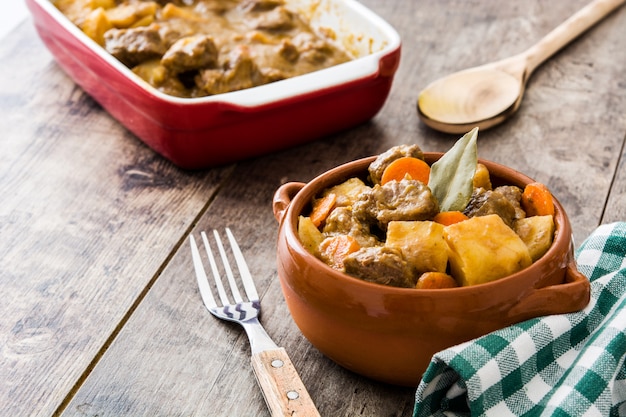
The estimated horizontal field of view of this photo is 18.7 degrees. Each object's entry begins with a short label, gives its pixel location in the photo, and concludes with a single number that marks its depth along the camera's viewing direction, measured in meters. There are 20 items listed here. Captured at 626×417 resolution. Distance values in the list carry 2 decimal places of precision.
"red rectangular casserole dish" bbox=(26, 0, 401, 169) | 1.04
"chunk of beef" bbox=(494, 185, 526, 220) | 0.90
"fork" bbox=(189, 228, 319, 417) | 0.86
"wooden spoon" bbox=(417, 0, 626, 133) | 1.11
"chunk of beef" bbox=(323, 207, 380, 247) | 0.88
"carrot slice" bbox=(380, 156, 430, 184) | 0.91
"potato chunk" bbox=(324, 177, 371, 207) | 0.91
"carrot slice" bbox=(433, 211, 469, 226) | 0.88
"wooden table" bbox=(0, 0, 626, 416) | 0.90
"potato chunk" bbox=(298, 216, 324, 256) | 0.89
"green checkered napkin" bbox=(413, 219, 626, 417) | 0.86
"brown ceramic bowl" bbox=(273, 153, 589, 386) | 0.85
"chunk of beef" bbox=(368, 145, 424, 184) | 0.92
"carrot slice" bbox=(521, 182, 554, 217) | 0.90
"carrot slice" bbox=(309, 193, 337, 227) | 0.90
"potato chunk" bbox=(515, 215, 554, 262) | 0.87
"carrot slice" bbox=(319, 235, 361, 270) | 0.87
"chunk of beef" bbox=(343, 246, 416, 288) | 0.86
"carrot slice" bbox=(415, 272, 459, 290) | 0.86
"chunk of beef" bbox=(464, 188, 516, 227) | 0.88
